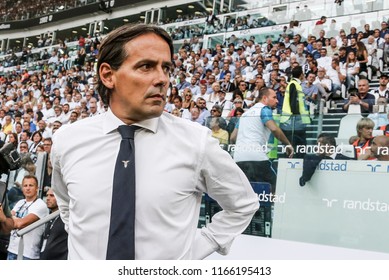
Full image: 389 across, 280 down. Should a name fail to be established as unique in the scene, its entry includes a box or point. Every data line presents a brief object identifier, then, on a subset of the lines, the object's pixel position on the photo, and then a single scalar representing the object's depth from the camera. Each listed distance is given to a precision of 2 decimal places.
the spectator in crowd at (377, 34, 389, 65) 9.70
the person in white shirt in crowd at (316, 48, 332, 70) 9.65
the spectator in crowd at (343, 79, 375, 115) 6.90
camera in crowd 2.68
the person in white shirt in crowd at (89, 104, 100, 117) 10.90
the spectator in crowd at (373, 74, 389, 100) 7.69
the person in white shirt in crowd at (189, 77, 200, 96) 10.79
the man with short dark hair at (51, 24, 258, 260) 1.25
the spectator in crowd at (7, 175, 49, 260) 4.28
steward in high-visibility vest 4.34
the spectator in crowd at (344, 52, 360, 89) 8.95
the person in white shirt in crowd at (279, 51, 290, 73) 10.56
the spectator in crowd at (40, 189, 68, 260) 3.45
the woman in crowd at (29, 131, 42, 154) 7.71
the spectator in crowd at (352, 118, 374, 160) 3.92
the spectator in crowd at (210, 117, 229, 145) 4.81
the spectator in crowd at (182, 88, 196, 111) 9.06
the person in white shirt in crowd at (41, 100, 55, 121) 12.44
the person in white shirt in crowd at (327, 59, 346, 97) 8.73
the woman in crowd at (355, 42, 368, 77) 9.41
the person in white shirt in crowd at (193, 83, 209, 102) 10.10
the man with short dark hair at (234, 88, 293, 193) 4.43
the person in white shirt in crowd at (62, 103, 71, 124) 11.41
